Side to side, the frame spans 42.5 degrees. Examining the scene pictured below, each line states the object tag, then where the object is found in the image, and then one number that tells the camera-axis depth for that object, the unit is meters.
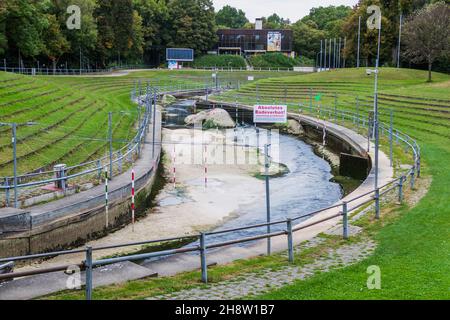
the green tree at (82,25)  72.31
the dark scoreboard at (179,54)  113.88
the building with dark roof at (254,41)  129.50
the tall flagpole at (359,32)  75.71
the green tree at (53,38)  68.88
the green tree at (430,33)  61.44
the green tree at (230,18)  168.50
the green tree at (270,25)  149.62
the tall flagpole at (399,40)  71.85
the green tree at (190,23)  116.58
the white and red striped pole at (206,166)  26.81
